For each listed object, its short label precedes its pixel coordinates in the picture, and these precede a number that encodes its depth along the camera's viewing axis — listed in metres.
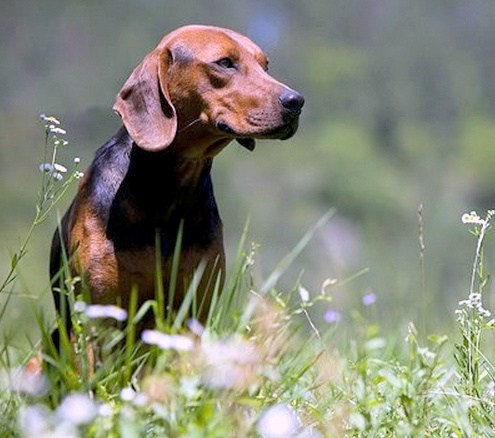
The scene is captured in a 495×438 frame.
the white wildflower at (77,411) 3.95
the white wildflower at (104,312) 4.52
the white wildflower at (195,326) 4.59
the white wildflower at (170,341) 4.26
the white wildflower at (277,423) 4.04
